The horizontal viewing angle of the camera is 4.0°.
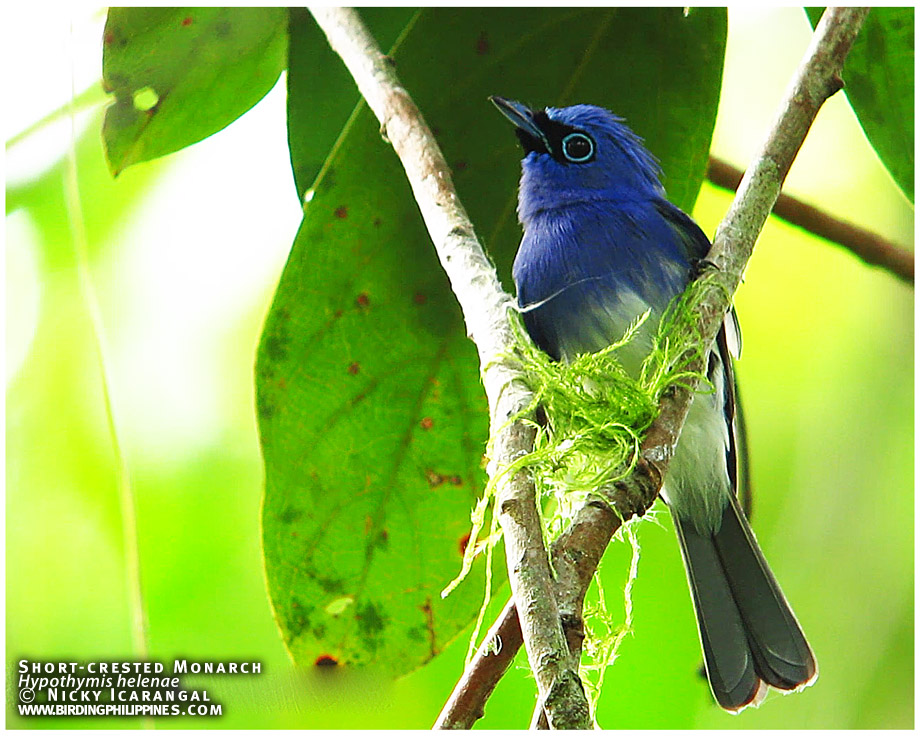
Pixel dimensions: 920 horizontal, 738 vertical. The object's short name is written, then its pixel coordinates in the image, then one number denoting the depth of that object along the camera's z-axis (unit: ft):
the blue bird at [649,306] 8.07
